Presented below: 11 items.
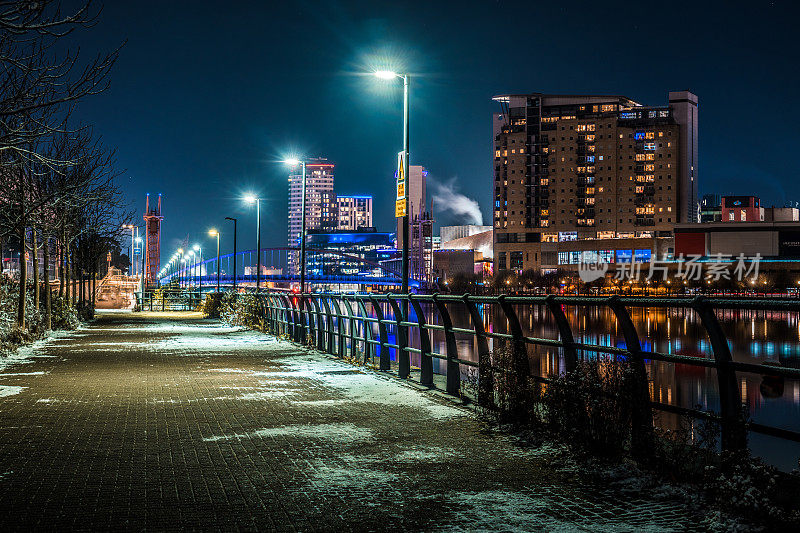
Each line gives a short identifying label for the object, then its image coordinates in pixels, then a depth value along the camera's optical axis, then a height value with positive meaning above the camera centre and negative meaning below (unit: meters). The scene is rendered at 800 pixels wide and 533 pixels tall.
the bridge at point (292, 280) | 133.62 -0.67
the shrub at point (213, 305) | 47.53 -1.87
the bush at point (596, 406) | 6.95 -1.23
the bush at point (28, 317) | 19.56 -1.39
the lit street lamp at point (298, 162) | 34.38 +5.29
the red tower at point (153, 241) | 162.88 +7.54
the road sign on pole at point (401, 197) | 19.41 +2.04
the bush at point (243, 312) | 32.94 -1.67
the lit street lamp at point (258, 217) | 47.93 +3.73
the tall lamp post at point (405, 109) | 19.27 +4.43
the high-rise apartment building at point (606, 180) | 192.38 +24.71
